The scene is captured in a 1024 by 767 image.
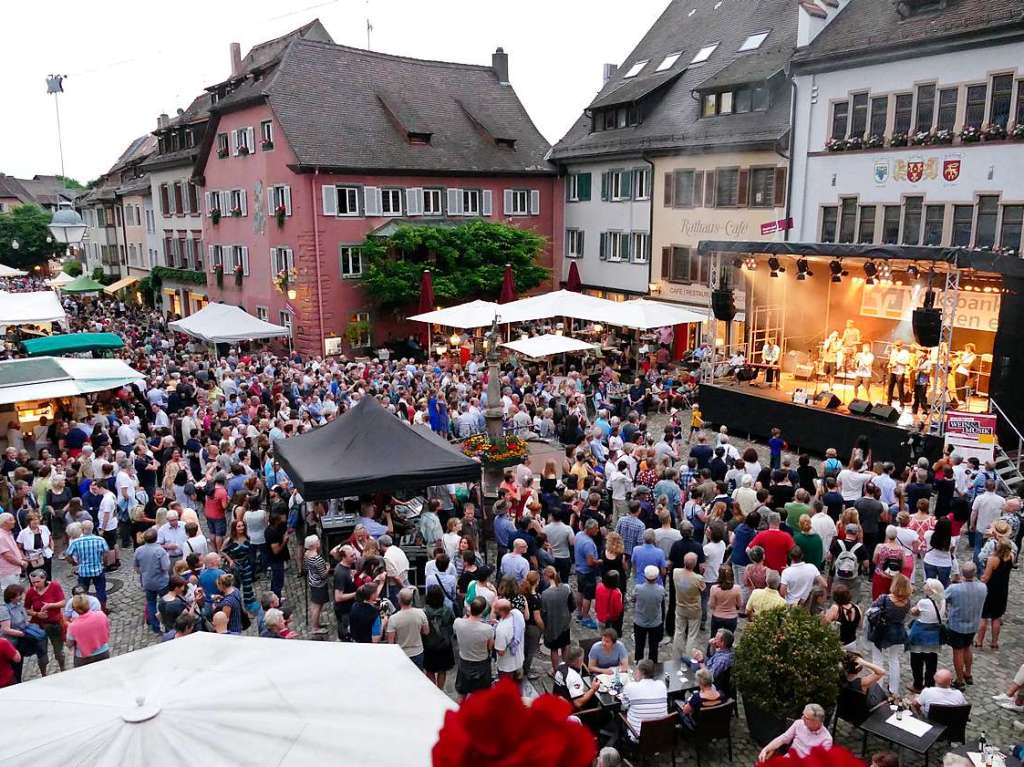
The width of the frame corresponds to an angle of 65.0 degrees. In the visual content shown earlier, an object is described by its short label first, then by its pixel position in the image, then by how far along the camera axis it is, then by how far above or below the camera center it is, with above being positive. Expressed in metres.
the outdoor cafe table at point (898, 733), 6.54 -4.14
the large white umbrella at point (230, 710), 3.97 -2.55
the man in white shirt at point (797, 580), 8.42 -3.64
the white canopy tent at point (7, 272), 31.16 -1.62
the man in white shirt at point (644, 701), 6.84 -3.97
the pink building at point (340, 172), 29.14 +2.12
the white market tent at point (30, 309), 22.48 -2.28
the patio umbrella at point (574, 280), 31.33 -2.04
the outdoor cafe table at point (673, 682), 7.05 -4.09
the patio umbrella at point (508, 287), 28.27 -2.09
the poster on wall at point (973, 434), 14.02 -3.62
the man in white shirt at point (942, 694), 6.74 -3.89
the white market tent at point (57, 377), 15.36 -2.96
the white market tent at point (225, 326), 23.52 -2.88
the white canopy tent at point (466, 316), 22.64 -2.53
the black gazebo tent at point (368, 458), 10.34 -3.08
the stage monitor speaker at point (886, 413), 15.95 -3.69
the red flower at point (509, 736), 1.86 -1.19
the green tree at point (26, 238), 63.19 -0.67
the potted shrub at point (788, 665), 6.81 -3.68
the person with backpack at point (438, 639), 7.98 -4.02
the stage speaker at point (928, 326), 15.35 -1.91
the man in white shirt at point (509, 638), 7.62 -3.85
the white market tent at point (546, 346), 20.19 -2.98
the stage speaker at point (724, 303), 19.67 -1.87
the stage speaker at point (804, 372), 20.78 -3.72
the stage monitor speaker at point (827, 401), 17.08 -3.74
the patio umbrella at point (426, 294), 27.36 -2.23
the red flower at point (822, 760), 1.99 -1.32
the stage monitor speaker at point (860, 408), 16.44 -3.68
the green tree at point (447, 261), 29.45 -1.24
